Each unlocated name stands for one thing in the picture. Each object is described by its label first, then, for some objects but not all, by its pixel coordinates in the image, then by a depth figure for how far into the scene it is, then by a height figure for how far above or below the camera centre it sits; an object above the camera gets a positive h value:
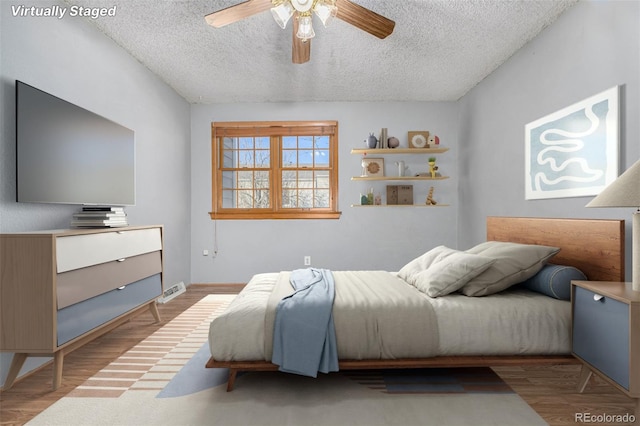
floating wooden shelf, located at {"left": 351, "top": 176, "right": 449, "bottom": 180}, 4.36 +0.42
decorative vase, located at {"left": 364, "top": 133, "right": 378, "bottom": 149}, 4.40 +0.90
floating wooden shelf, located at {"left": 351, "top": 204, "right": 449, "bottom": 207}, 4.47 +0.06
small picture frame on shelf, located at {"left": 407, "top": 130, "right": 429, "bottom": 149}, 4.53 +0.95
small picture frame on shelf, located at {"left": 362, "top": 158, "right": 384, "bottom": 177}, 4.55 +0.58
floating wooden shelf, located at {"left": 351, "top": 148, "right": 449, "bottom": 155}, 4.39 +0.78
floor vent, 3.87 -1.01
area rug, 1.65 -1.03
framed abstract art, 2.18 +0.45
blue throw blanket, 1.78 -0.69
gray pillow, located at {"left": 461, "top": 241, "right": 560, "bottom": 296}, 2.11 -0.38
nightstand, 1.45 -0.60
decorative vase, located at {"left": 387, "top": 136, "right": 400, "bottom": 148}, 4.46 +0.90
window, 4.71 +0.56
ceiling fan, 2.15 +1.31
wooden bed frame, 1.84 -0.32
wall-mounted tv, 2.02 +0.40
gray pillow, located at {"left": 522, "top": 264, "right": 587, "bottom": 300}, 2.03 -0.44
